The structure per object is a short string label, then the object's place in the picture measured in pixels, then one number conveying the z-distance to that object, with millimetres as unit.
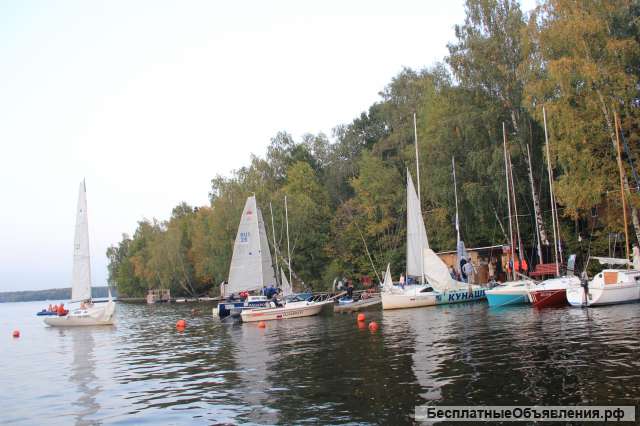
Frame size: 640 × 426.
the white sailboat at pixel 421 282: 39656
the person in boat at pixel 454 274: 45550
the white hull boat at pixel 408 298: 39344
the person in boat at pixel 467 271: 44125
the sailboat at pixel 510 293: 35125
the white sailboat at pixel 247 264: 42062
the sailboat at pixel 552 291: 32812
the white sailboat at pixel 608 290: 30906
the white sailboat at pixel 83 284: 44938
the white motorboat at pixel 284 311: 38812
